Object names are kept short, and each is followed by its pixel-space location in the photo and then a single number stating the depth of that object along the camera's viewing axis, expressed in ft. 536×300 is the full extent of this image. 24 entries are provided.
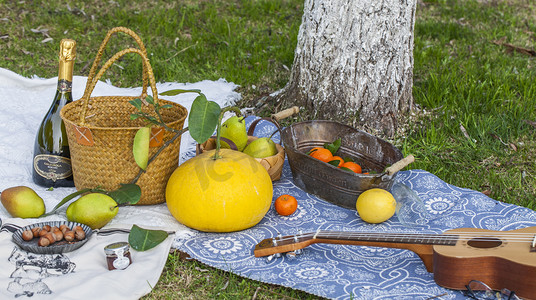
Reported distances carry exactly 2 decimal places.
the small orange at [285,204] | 9.39
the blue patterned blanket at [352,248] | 7.55
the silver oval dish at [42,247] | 7.80
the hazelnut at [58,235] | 8.00
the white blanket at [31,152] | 7.50
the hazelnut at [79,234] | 8.14
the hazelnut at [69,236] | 8.04
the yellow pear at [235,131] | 10.38
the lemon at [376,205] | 9.12
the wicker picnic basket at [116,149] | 8.90
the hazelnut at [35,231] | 8.10
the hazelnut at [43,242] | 7.82
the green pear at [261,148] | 10.46
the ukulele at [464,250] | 6.89
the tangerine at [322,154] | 10.28
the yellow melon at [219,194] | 8.48
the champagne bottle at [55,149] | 10.08
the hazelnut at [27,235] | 7.96
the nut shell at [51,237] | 7.93
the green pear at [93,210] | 8.55
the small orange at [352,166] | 10.00
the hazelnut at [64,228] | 8.16
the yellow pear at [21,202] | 8.77
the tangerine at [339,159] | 10.22
